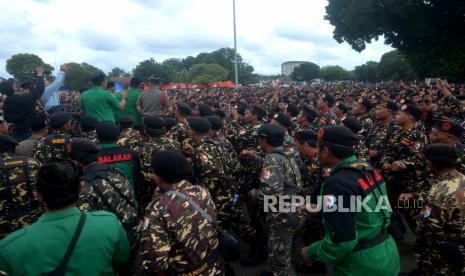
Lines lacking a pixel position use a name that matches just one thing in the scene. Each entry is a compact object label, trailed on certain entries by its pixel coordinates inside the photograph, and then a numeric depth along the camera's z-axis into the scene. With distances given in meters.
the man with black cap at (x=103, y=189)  2.99
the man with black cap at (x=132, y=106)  7.64
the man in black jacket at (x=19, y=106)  5.89
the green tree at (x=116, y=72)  66.14
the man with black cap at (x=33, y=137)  4.55
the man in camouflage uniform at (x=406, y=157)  4.99
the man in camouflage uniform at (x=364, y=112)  7.28
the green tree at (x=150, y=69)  53.66
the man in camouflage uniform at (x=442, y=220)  3.00
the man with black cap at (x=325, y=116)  6.78
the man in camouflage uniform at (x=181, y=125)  6.07
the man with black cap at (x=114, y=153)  3.92
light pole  19.57
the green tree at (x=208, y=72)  73.55
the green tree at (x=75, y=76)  52.90
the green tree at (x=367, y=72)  83.11
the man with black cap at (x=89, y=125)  5.83
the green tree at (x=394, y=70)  68.31
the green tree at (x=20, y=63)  66.14
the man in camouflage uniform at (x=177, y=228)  2.47
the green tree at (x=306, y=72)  99.88
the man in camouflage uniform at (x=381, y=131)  5.73
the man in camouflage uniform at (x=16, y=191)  3.30
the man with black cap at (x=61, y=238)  1.98
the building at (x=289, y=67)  196.32
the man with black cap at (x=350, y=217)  2.44
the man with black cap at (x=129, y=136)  5.16
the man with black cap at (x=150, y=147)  4.62
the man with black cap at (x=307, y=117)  6.86
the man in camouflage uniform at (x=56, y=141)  4.54
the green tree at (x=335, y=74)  104.69
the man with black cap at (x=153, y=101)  7.30
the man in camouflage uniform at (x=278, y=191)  3.88
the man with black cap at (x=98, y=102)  6.33
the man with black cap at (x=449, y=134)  4.31
